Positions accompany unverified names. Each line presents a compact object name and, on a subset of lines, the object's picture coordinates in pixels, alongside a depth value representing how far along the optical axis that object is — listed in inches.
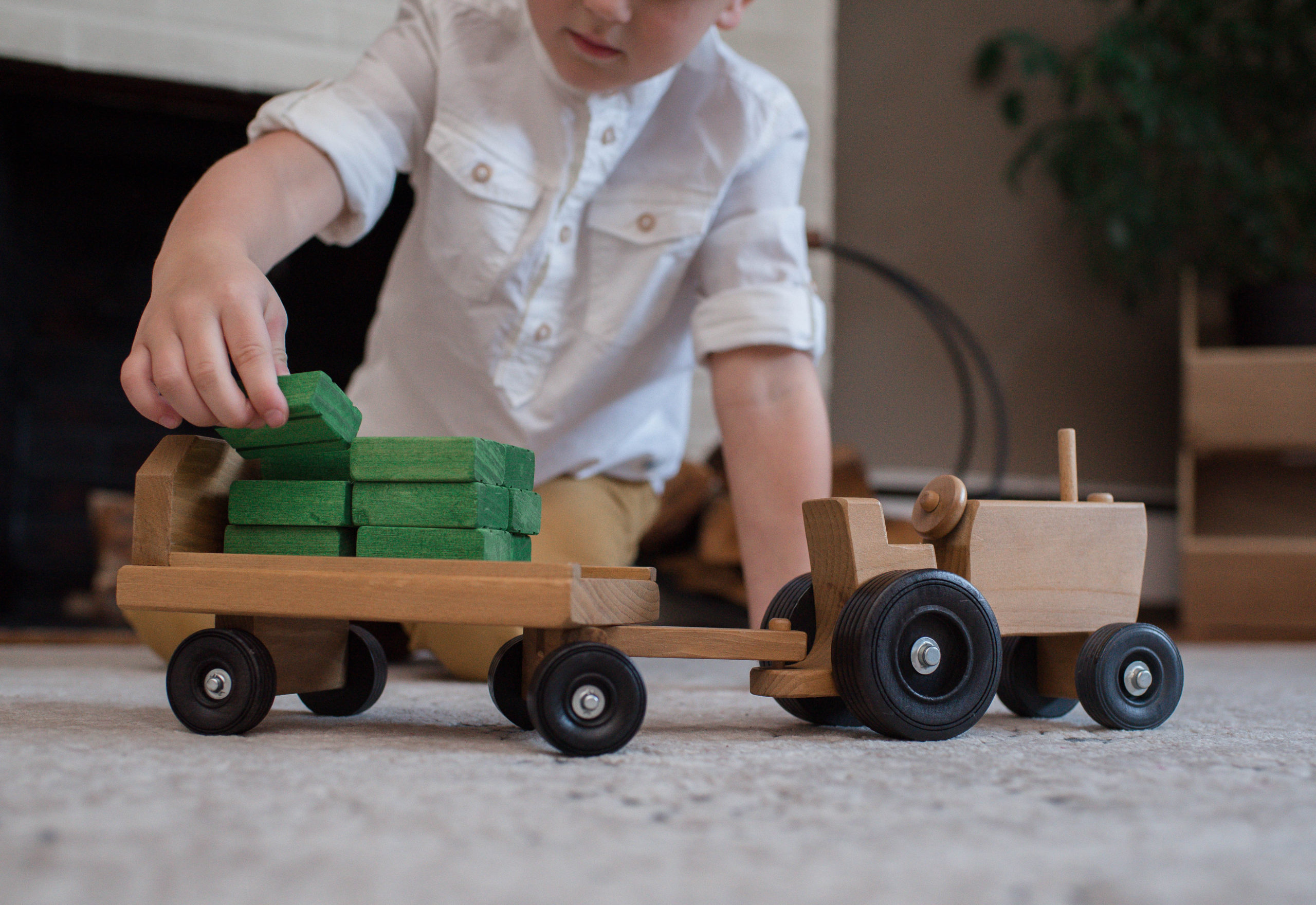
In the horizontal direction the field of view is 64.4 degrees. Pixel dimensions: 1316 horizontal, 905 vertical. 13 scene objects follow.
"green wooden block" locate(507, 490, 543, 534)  23.6
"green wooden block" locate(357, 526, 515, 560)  21.5
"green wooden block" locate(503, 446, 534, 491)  23.6
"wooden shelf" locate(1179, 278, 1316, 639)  75.3
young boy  32.2
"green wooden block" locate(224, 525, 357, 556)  22.2
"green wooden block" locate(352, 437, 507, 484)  21.7
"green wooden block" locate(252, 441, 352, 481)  22.6
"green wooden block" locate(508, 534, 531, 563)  24.2
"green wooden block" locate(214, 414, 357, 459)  21.5
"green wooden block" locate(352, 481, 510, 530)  21.7
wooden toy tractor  20.2
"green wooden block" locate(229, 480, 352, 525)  22.2
